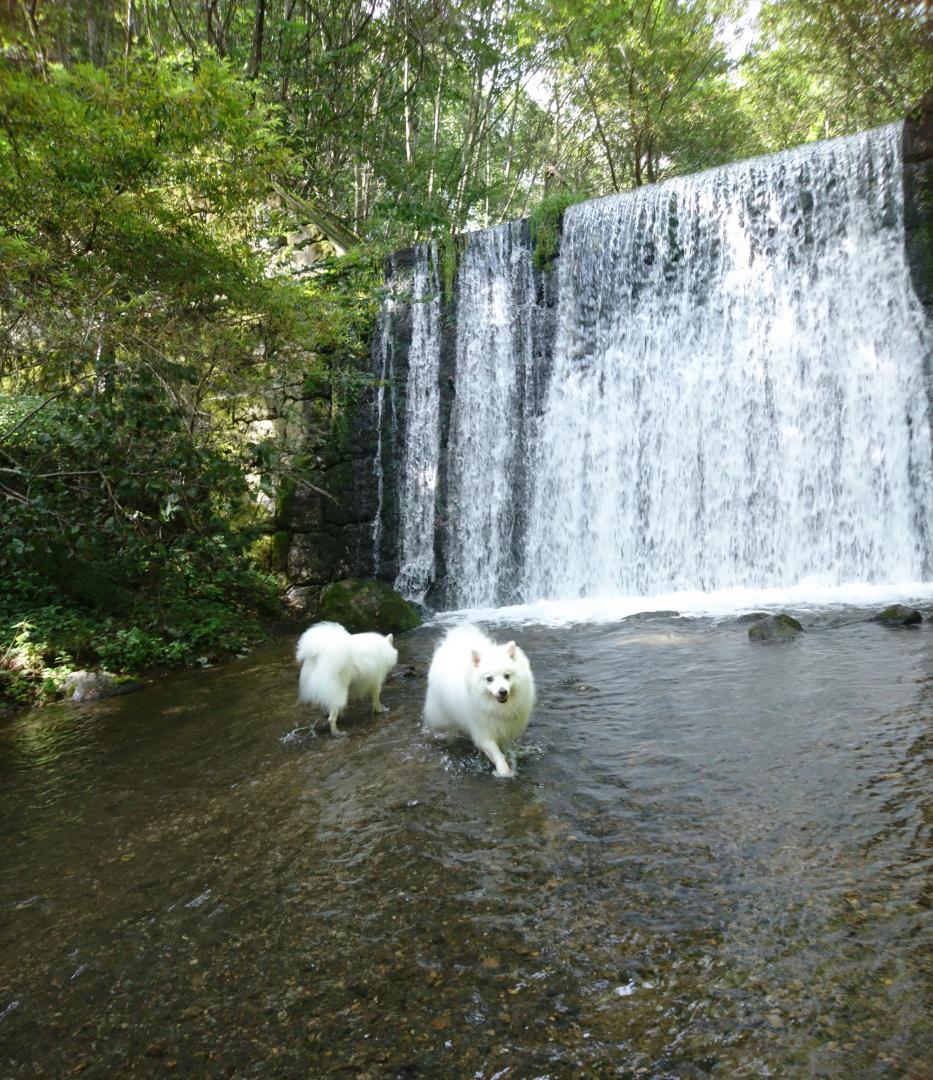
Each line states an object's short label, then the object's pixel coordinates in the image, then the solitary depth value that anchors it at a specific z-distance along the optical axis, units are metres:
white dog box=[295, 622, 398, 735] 5.55
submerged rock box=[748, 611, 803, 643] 7.51
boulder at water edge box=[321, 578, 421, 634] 11.13
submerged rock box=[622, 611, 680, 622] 9.34
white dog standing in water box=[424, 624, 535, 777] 4.34
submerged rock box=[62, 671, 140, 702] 8.10
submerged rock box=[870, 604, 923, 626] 7.58
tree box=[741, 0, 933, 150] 17.89
